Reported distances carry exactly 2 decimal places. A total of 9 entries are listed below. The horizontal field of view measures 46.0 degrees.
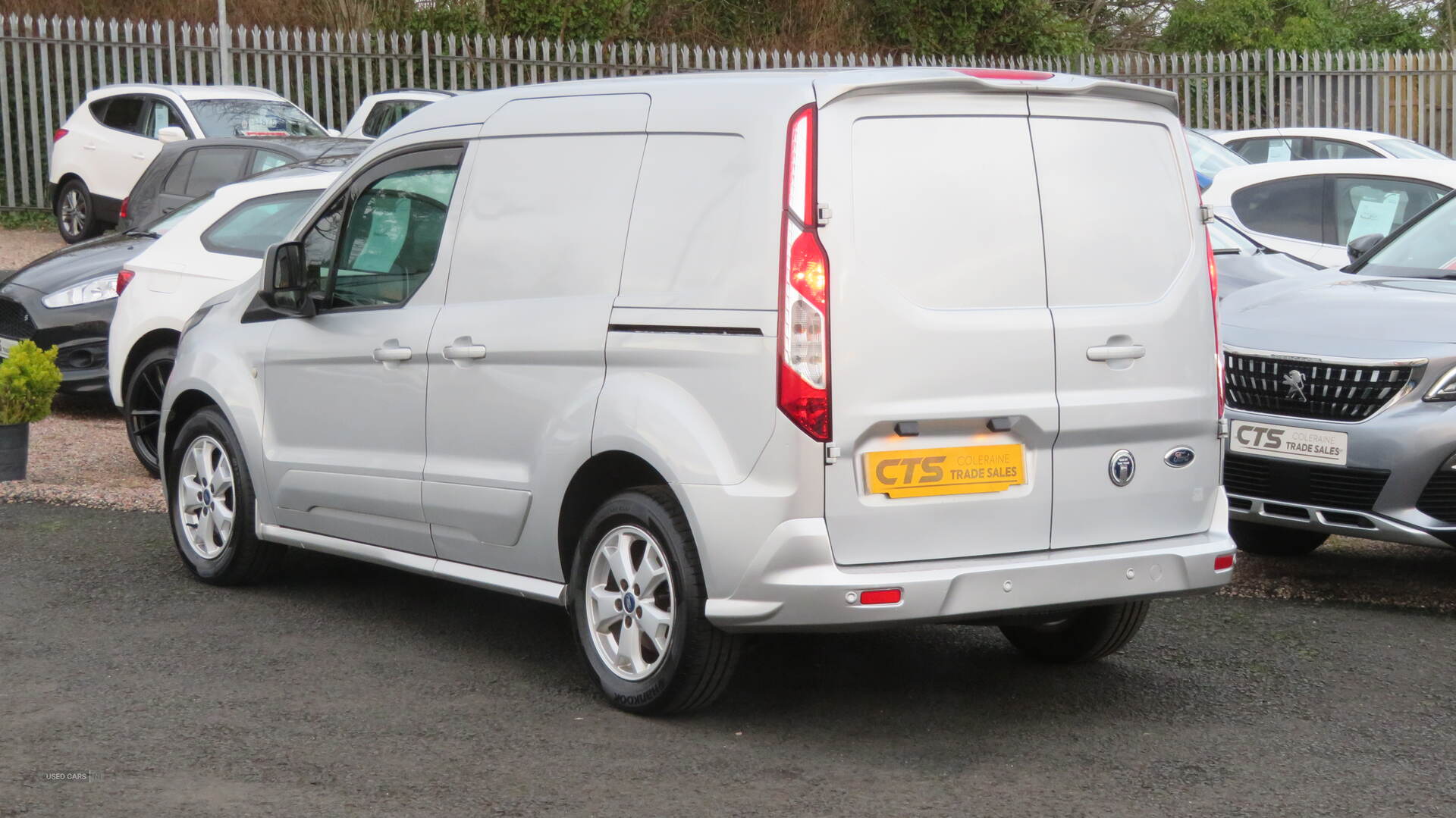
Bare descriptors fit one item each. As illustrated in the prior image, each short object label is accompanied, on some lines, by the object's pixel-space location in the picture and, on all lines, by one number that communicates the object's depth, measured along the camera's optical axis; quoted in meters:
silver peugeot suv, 6.29
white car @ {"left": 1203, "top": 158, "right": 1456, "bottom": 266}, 12.30
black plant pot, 9.06
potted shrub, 8.97
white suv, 17.69
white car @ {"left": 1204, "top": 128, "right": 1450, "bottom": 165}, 17.78
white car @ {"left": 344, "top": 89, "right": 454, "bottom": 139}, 18.75
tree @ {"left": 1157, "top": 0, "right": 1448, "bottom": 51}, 34.47
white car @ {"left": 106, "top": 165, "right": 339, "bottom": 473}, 9.51
